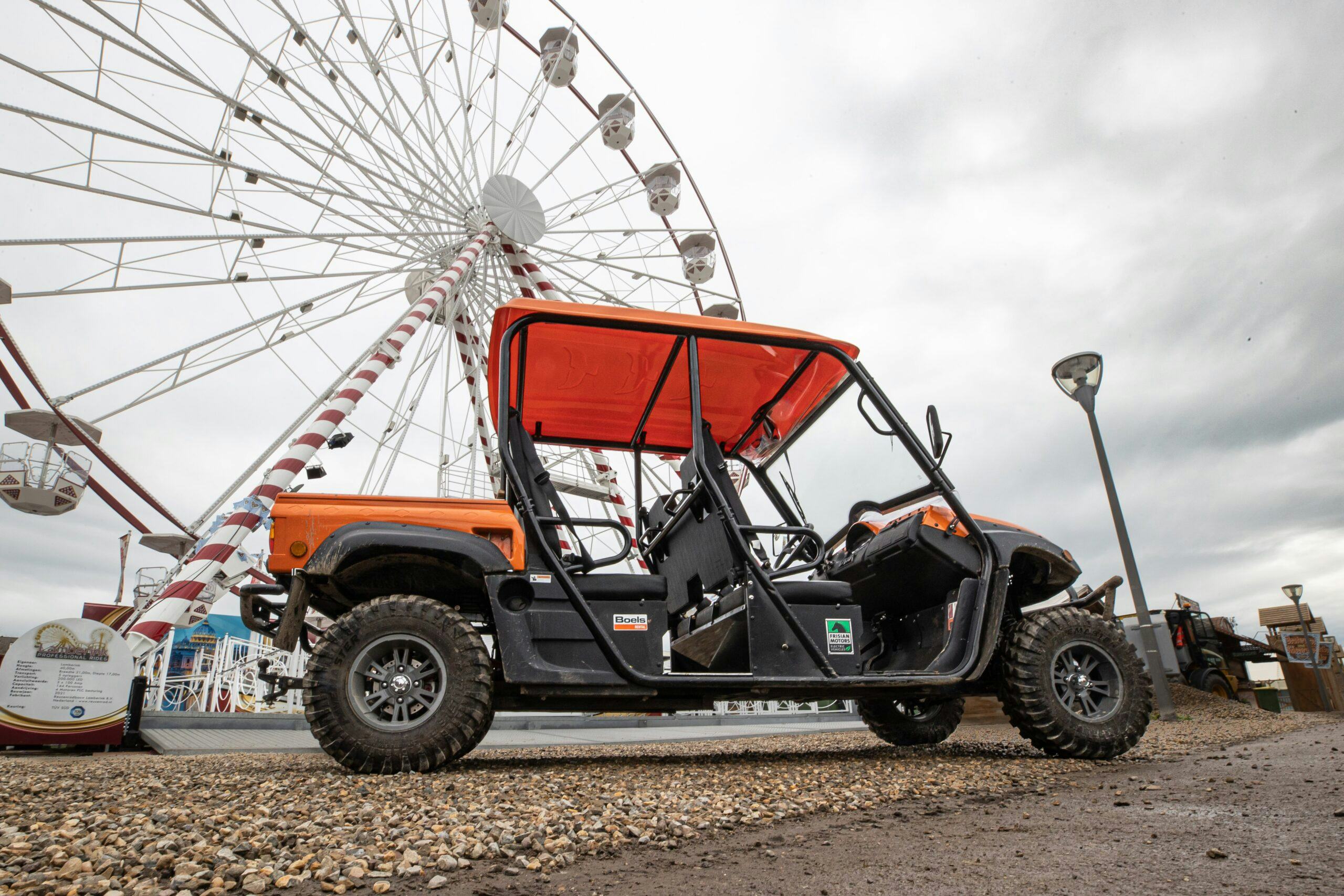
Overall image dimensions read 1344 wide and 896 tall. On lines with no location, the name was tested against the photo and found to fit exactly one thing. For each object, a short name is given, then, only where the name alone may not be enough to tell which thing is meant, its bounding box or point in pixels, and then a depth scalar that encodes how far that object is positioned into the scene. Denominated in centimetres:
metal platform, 548
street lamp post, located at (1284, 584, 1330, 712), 992
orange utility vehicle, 299
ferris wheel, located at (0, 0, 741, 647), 997
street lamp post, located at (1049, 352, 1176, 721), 655
